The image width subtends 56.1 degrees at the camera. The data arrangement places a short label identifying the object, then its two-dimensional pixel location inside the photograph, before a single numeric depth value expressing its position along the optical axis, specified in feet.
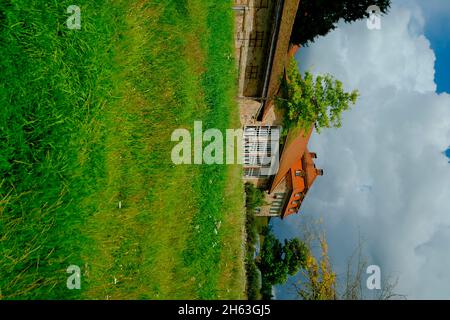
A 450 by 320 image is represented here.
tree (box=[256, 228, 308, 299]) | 117.50
